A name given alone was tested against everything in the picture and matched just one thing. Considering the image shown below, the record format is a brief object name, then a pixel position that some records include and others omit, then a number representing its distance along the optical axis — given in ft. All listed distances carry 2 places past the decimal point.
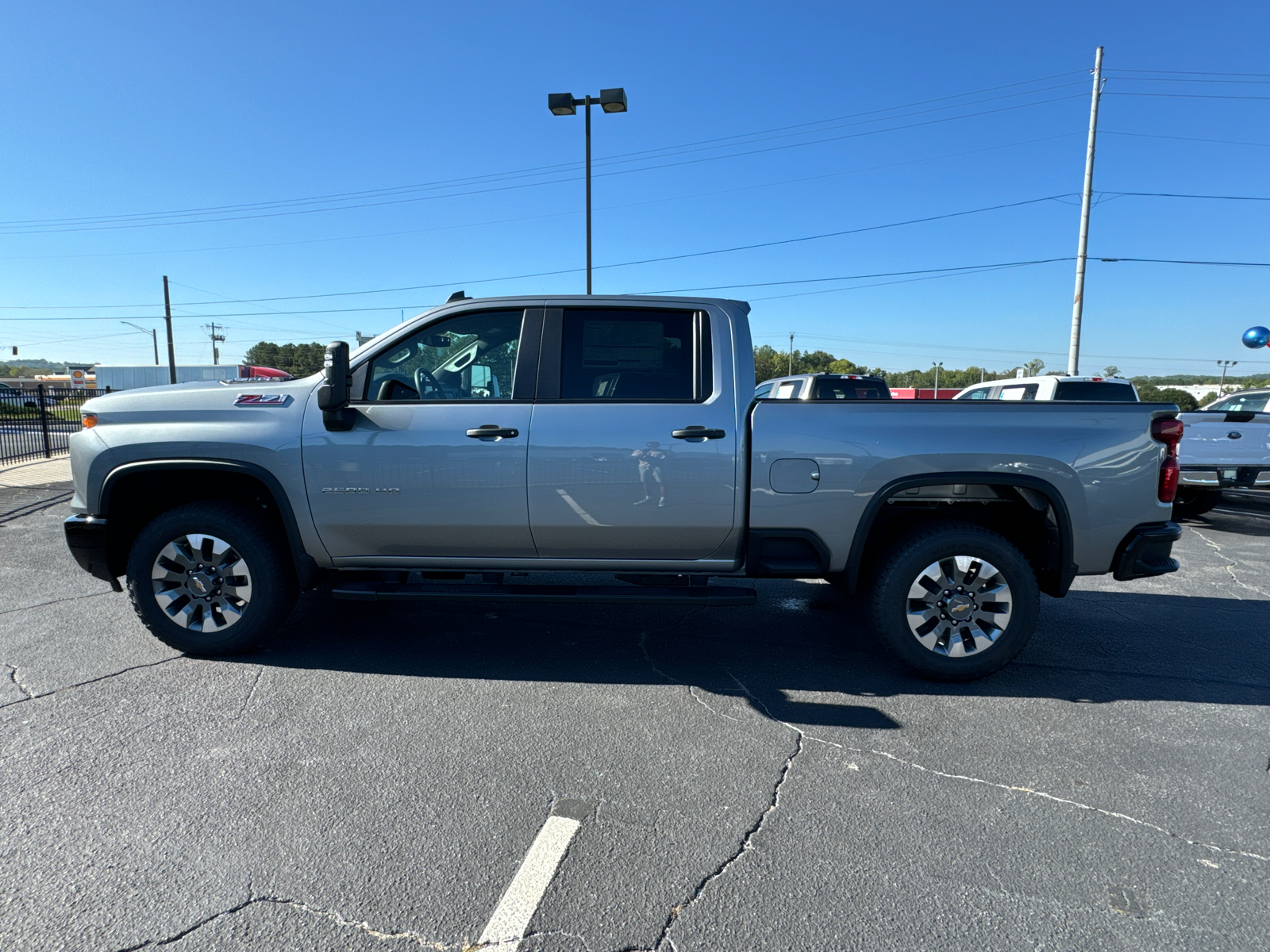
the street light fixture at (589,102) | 44.42
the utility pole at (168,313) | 138.00
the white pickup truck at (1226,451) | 26.86
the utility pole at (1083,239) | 72.43
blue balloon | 57.62
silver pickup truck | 12.49
